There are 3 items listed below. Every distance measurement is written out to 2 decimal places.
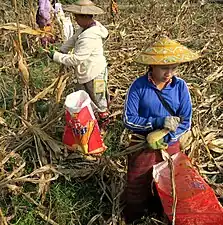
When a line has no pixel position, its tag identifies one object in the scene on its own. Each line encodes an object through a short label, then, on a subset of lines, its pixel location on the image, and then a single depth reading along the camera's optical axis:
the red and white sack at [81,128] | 3.27
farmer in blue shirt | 2.57
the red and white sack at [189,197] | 2.44
